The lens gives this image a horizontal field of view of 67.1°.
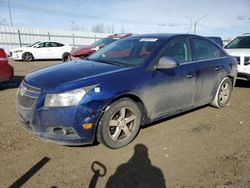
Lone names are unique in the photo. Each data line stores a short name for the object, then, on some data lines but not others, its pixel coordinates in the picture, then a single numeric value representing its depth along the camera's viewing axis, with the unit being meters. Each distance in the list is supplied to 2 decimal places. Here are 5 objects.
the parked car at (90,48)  10.59
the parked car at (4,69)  5.03
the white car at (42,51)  12.51
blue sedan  2.43
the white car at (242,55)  5.54
